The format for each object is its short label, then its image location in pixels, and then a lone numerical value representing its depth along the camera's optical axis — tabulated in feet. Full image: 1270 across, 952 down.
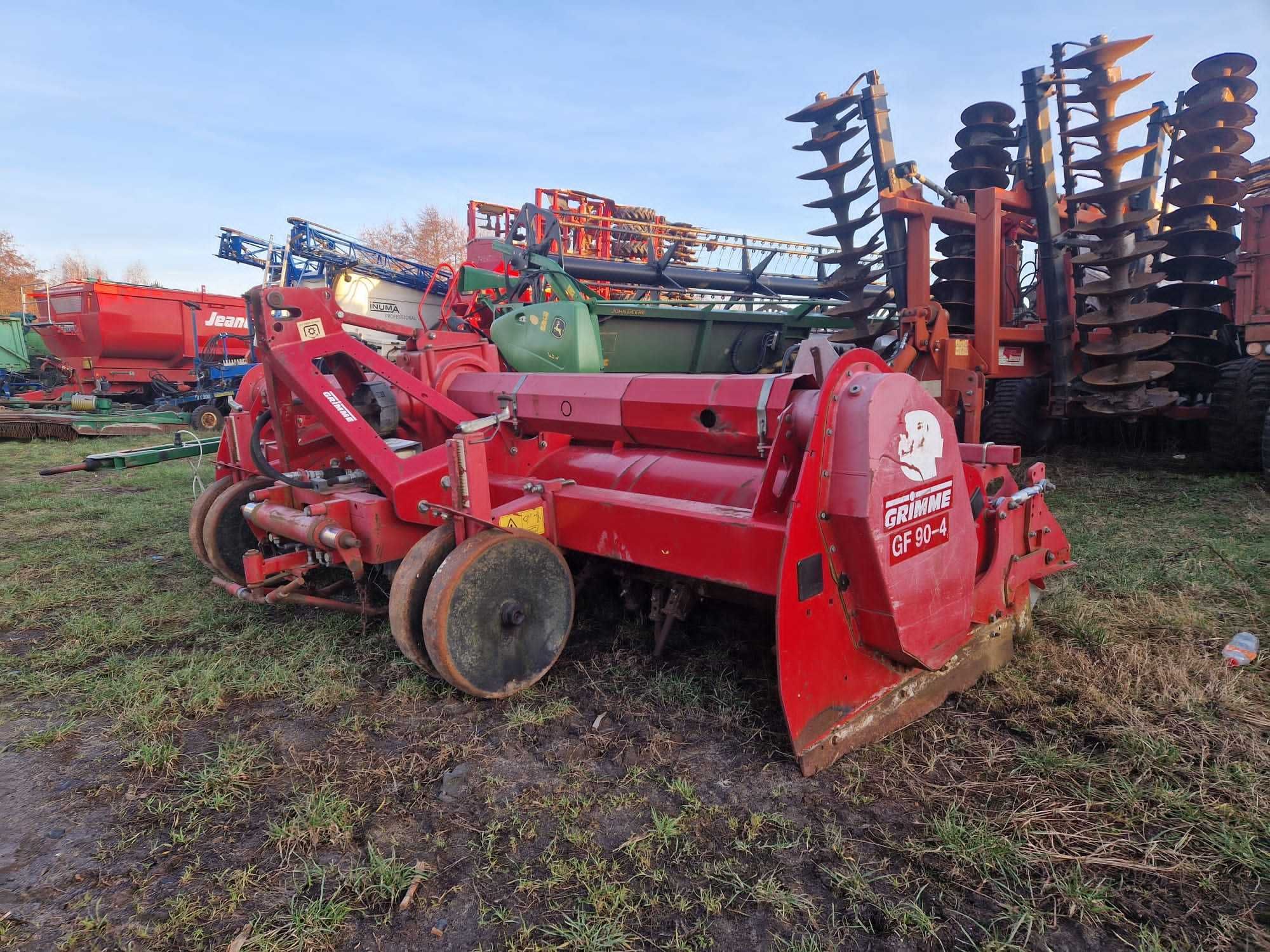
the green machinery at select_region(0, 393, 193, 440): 38.78
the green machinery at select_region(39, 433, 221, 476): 18.45
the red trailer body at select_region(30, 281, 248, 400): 49.26
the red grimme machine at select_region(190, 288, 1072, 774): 7.36
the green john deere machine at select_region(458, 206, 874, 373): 14.82
